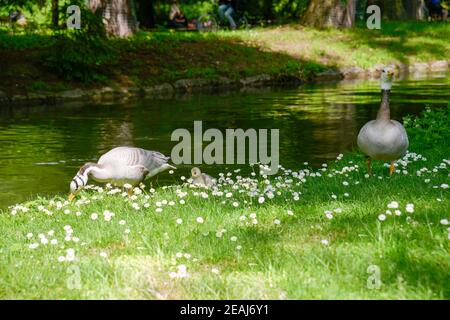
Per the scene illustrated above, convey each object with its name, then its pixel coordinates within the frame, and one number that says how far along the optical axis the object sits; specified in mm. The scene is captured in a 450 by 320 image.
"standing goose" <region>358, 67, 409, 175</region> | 9172
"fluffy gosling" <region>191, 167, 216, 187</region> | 10461
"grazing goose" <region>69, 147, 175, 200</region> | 9293
